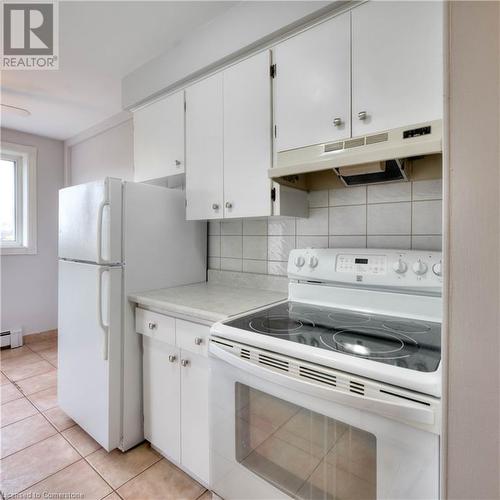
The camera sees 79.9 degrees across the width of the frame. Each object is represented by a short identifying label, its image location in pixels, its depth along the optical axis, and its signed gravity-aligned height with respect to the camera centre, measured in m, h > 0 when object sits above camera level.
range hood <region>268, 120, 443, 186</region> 1.05 +0.35
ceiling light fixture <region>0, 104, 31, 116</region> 2.48 +1.16
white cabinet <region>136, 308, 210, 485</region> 1.40 -0.76
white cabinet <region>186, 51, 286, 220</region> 1.51 +0.57
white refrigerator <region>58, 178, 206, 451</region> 1.63 -0.22
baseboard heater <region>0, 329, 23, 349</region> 3.19 -1.00
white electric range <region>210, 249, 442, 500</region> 0.75 -0.40
